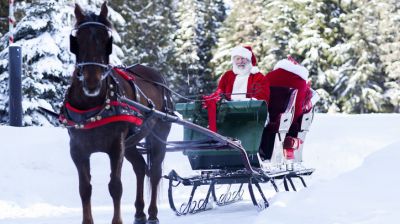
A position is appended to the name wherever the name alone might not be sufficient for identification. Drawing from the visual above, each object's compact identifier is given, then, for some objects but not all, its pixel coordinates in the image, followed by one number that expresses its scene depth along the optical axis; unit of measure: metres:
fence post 12.95
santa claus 8.88
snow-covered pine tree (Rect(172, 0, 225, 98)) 44.47
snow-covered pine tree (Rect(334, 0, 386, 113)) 36.66
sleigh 8.08
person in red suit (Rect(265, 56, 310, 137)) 9.16
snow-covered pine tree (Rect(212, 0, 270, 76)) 43.00
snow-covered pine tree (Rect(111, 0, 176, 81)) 39.47
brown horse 5.93
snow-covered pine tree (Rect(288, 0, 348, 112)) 37.91
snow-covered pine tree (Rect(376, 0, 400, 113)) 35.75
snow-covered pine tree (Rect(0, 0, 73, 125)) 18.75
